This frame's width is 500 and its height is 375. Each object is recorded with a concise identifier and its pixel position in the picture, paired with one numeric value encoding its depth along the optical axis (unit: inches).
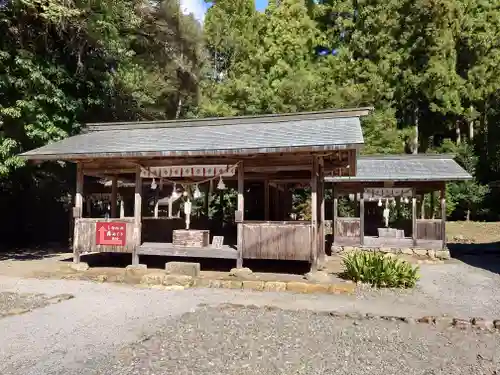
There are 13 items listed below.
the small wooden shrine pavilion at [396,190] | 631.2
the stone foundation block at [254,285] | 369.1
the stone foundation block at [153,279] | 376.8
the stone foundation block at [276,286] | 365.4
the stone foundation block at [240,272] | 410.9
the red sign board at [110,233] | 455.2
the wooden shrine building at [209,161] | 402.9
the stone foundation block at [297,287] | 359.9
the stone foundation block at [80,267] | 454.3
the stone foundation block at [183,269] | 406.6
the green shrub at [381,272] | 377.1
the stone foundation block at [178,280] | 375.9
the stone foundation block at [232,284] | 374.6
